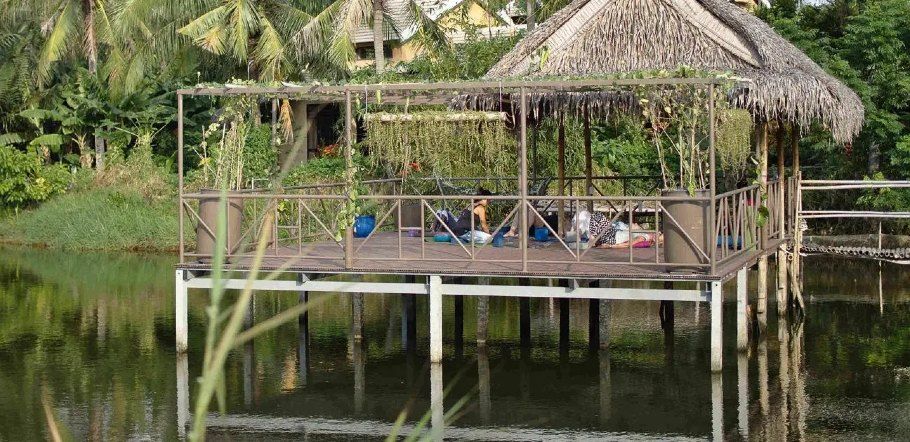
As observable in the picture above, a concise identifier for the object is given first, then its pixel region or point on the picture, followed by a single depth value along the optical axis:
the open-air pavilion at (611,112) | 12.02
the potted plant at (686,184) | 11.99
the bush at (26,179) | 28.19
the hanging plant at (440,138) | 17.36
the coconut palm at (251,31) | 25.81
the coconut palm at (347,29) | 23.69
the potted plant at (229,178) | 13.26
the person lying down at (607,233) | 14.52
